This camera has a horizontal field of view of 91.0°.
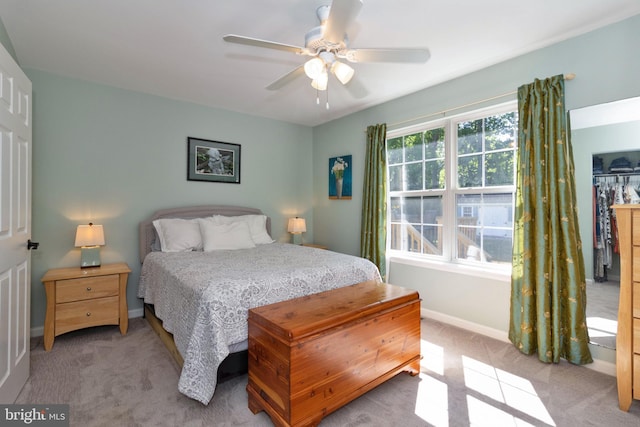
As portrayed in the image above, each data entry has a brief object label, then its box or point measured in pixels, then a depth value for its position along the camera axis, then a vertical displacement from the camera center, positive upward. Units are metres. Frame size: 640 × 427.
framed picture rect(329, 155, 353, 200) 4.34 +0.53
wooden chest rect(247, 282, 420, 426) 1.60 -0.78
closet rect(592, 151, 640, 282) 2.13 +0.13
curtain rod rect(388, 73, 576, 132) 2.40 +1.06
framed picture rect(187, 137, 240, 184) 3.89 +0.69
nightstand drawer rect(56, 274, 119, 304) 2.71 -0.67
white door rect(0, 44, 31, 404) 1.72 -0.07
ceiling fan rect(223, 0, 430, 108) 1.75 +1.01
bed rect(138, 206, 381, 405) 1.81 -0.45
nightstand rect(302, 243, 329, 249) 4.56 -0.46
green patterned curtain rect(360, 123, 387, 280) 3.77 +0.19
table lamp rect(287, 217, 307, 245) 4.45 -0.17
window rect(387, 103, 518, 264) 2.92 +0.29
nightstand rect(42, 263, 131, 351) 2.66 -0.76
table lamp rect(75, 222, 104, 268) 2.95 -0.27
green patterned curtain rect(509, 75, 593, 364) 2.34 -0.20
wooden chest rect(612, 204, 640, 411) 1.80 -0.54
